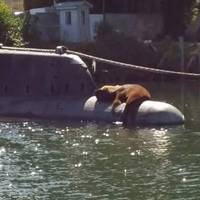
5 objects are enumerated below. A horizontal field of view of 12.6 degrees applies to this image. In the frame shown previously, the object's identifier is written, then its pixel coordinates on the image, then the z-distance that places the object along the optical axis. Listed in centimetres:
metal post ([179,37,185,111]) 7280
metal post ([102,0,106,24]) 8840
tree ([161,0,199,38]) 8850
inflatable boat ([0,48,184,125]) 4444
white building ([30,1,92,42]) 8688
